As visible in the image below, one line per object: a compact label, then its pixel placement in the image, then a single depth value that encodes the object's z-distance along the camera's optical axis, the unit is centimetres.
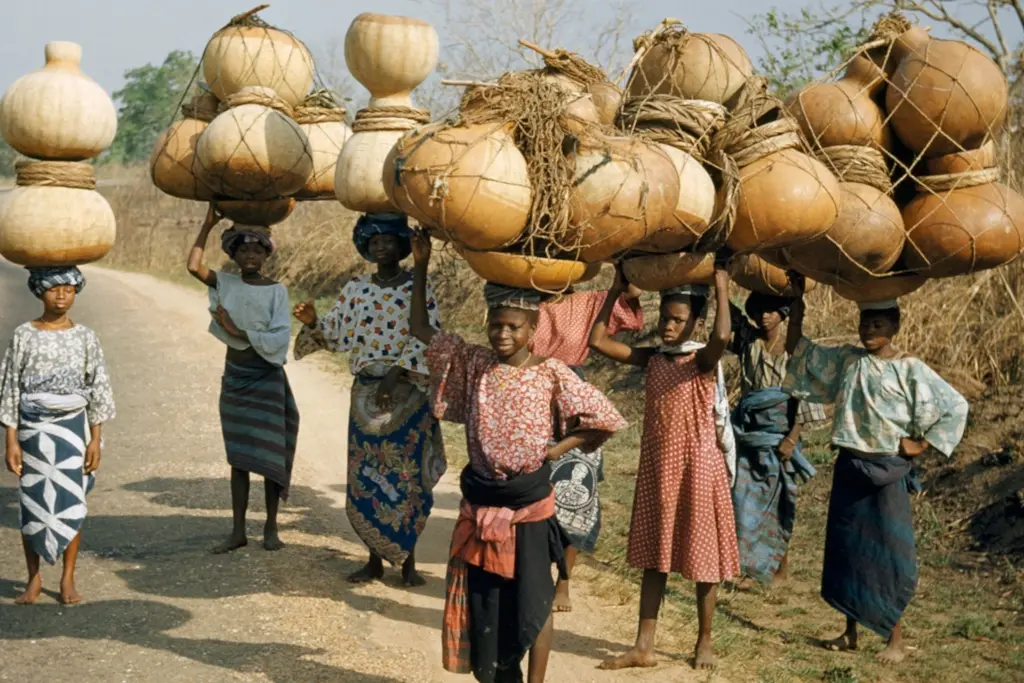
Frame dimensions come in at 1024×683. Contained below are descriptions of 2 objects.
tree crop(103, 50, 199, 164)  5344
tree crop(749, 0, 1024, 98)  946
